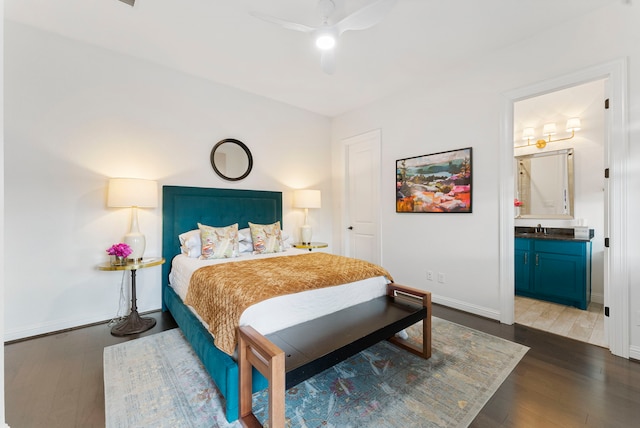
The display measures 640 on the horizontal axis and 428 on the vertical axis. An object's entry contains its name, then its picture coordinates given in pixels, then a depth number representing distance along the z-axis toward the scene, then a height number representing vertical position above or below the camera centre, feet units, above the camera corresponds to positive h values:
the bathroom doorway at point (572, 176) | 10.24 +1.76
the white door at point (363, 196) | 13.65 +0.96
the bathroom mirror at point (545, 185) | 11.90 +1.39
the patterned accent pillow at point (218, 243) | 9.59 -1.04
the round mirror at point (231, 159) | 11.87 +2.47
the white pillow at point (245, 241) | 10.82 -1.09
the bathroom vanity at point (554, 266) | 10.34 -2.09
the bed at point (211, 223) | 5.08 -0.45
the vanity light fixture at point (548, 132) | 11.59 +3.77
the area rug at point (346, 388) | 5.08 -3.77
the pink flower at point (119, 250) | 8.50 -1.15
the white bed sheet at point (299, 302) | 5.57 -2.08
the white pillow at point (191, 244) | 9.98 -1.11
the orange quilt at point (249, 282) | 5.50 -1.62
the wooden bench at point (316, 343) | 4.26 -2.49
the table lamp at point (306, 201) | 13.52 +0.66
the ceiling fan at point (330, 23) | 6.11 +4.65
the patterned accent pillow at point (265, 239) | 10.84 -1.01
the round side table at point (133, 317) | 8.46 -3.44
